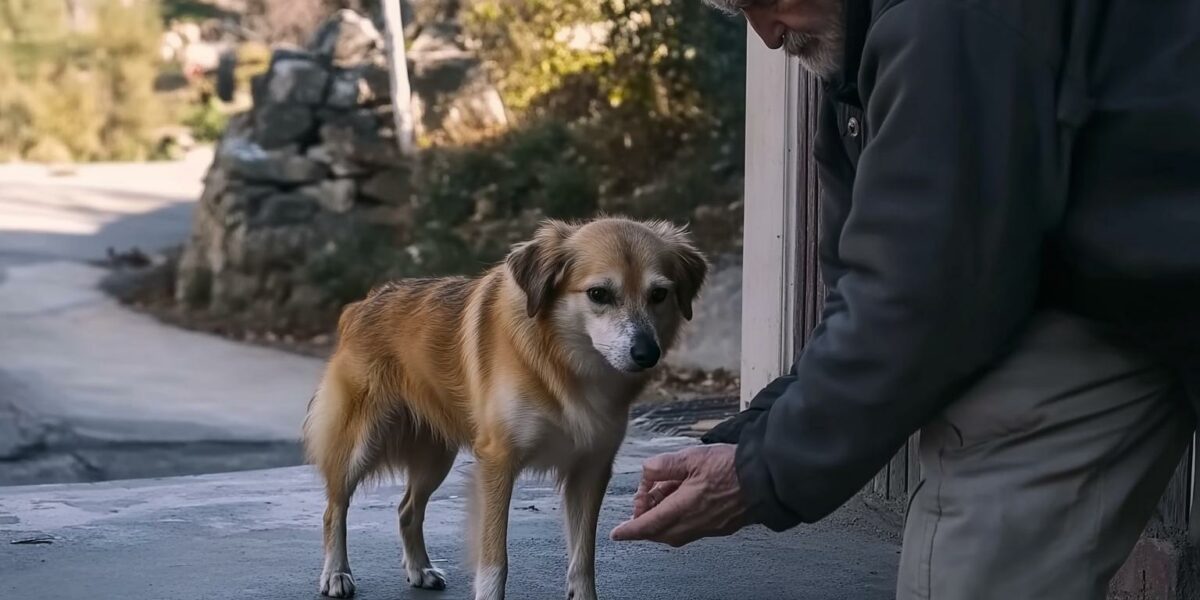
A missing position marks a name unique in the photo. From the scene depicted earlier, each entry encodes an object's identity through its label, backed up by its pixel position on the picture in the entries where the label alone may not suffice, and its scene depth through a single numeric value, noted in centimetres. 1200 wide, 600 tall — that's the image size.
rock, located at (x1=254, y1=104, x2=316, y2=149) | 1438
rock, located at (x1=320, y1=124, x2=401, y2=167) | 1448
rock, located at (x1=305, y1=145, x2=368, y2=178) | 1441
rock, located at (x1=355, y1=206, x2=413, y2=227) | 1446
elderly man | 174
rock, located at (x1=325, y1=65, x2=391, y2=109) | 1466
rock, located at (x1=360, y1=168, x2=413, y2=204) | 1459
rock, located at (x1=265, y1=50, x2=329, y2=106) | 1448
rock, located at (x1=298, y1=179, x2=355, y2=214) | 1445
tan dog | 415
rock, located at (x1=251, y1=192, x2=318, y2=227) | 1437
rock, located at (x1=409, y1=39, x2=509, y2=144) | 1470
